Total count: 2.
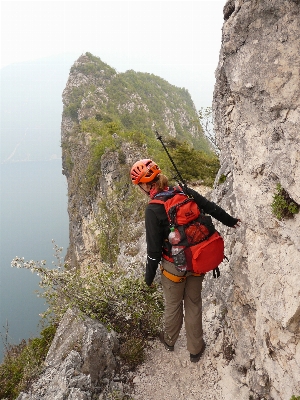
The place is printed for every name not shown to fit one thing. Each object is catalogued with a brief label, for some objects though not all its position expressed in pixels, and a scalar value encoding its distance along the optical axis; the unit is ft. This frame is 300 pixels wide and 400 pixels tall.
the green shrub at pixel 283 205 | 12.25
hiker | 15.75
